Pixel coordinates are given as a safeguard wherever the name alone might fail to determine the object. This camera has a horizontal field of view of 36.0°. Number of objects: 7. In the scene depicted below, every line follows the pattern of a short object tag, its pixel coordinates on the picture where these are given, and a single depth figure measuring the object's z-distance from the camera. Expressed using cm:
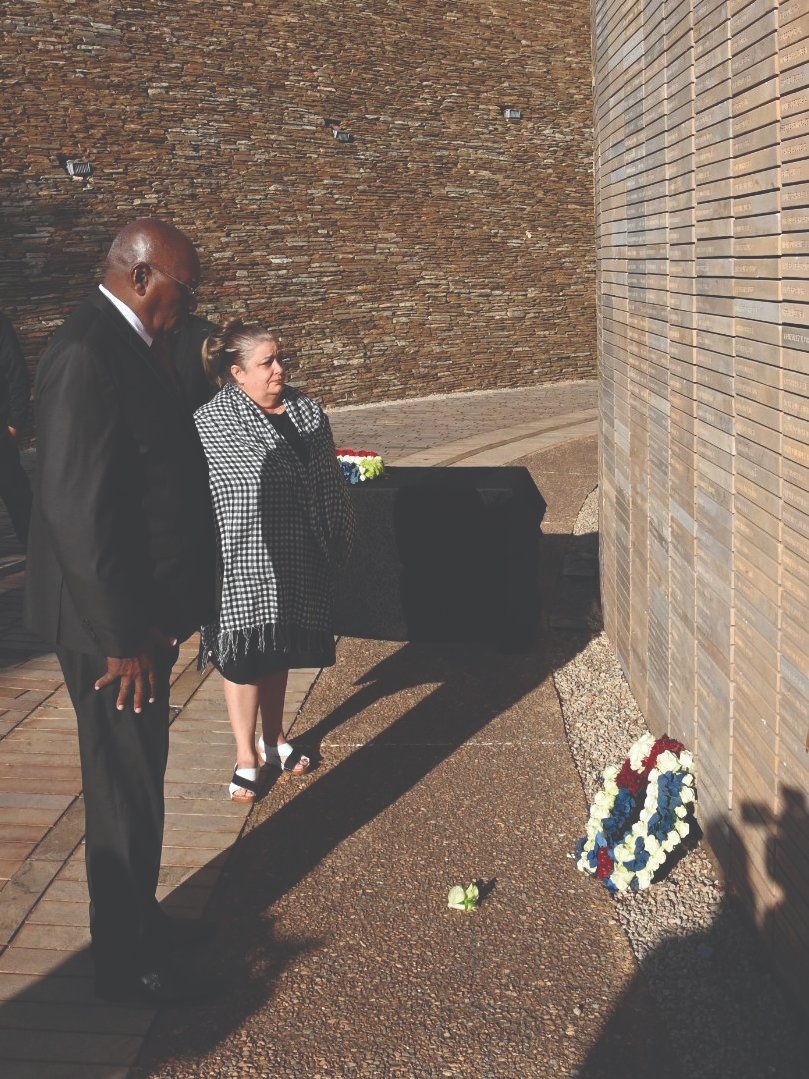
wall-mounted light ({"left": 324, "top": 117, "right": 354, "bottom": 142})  1860
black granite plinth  617
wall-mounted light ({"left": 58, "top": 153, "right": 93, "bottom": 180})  1533
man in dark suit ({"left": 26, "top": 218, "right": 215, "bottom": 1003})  292
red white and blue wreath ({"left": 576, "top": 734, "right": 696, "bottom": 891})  370
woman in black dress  433
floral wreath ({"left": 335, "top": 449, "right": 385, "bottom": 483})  642
